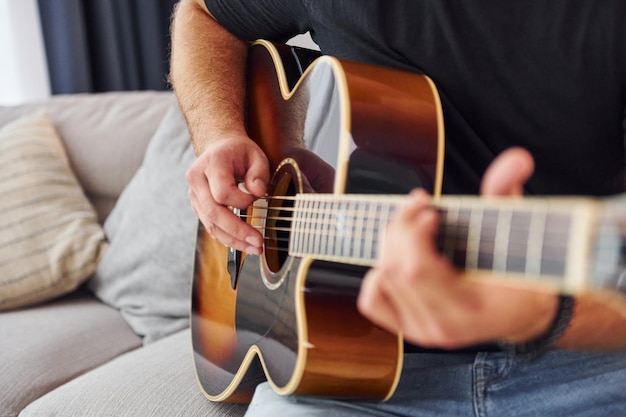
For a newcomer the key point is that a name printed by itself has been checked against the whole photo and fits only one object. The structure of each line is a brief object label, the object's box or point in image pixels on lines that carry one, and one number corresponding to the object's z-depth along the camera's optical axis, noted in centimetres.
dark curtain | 220
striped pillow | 153
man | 76
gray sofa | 107
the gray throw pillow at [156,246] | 143
